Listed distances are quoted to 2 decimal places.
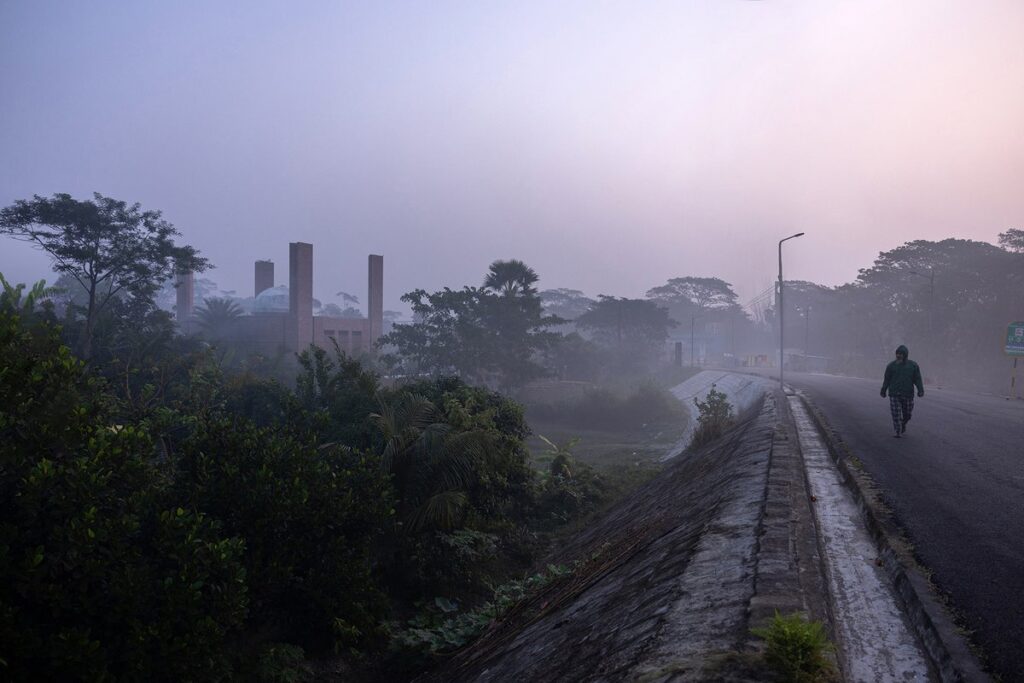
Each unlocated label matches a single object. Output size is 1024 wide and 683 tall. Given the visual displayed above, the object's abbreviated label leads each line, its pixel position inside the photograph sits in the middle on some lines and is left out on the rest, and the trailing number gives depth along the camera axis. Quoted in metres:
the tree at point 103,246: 29.44
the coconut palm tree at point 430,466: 10.84
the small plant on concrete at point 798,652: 2.98
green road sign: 26.20
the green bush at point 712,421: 16.80
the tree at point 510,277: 43.44
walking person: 11.48
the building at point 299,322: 47.84
